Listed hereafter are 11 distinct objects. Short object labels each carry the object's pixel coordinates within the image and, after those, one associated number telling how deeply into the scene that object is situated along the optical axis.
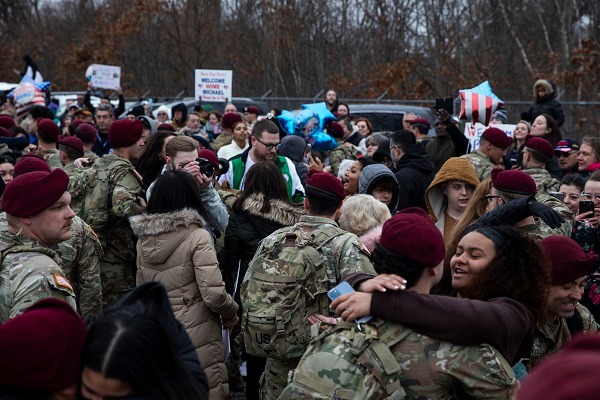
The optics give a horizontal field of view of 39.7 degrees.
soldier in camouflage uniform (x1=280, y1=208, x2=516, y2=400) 3.16
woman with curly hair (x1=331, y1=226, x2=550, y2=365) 3.22
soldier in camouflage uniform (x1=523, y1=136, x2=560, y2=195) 8.22
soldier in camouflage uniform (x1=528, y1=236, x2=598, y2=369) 4.33
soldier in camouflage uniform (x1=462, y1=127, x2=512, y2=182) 8.47
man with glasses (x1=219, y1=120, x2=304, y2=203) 8.13
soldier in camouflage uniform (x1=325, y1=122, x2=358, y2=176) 10.57
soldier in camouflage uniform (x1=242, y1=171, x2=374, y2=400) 5.15
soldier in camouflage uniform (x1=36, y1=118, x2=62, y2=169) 9.62
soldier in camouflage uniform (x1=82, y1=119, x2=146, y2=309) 7.07
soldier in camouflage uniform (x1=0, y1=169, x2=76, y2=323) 4.04
